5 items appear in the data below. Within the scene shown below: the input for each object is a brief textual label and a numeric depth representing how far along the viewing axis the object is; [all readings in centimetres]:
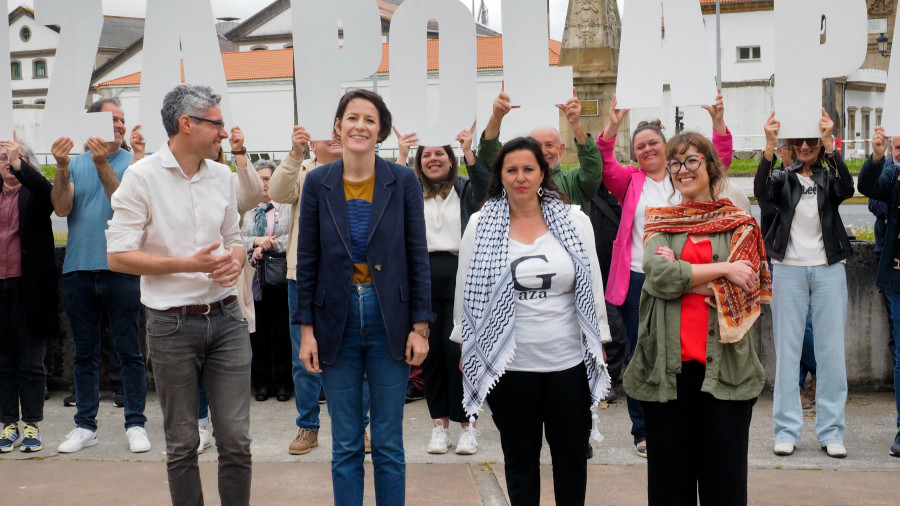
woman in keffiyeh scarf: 427
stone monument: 2902
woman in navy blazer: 418
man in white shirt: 417
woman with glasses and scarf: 402
